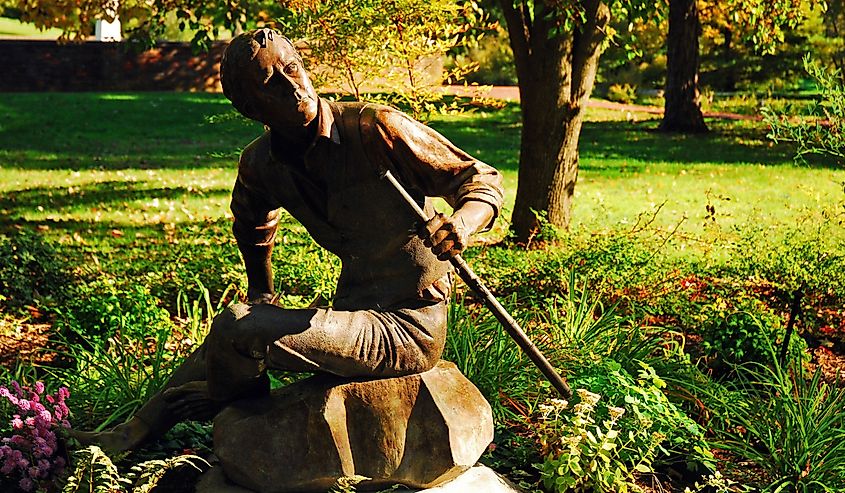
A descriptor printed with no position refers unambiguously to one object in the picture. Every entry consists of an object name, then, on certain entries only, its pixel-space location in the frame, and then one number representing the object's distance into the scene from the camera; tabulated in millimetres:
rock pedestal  3654
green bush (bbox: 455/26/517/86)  29762
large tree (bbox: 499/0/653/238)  8586
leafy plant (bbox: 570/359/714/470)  4367
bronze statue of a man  3475
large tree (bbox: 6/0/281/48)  9344
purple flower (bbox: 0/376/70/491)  4125
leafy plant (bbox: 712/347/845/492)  4488
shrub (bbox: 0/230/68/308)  7246
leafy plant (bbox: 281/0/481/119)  7102
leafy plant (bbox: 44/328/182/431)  4844
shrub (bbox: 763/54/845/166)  6246
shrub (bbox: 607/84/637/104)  28156
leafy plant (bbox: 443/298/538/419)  5137
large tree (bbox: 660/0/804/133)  18641
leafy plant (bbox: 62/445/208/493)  3422
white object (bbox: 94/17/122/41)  27912
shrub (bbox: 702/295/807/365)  5828
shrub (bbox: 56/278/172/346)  6075
